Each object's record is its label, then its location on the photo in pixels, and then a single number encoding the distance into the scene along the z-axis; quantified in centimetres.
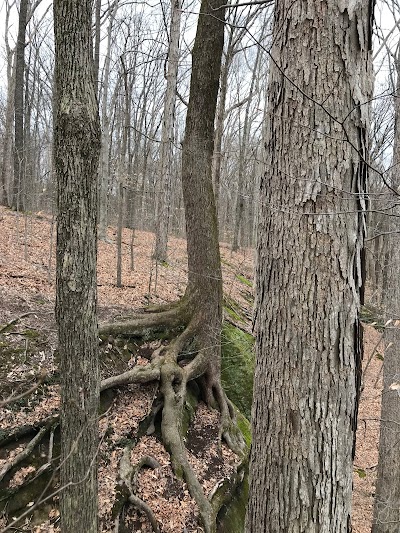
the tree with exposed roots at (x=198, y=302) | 485
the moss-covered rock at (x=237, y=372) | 638
